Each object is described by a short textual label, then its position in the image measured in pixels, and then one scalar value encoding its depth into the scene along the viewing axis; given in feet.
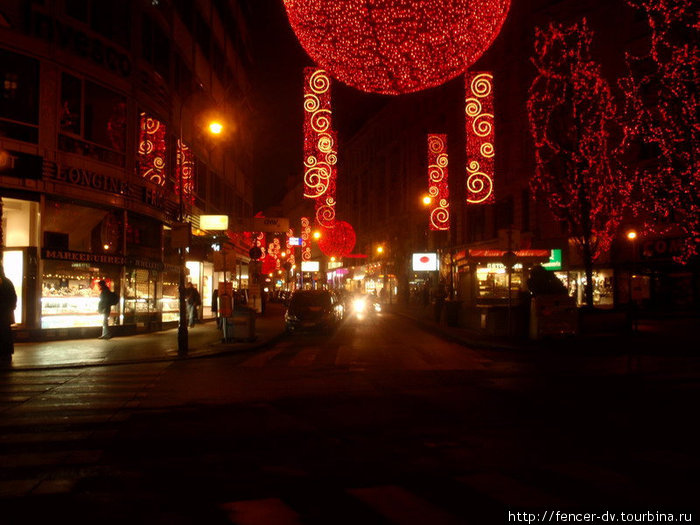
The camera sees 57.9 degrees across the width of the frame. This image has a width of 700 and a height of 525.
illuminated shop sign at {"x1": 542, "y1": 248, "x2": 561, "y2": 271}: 118.83
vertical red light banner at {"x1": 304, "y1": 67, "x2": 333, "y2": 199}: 93.35
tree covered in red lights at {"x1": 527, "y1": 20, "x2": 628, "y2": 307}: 89.66
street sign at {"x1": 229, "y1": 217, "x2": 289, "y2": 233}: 86.79
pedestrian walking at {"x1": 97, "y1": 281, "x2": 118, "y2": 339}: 65.36
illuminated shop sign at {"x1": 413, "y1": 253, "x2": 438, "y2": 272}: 150.30
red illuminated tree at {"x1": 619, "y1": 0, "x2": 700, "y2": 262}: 71.56
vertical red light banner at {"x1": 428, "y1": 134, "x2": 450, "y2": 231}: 149.18
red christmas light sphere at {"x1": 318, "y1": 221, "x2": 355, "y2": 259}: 152.56
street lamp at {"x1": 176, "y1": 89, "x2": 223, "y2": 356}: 54.44
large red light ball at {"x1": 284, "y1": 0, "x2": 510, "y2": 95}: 33.99
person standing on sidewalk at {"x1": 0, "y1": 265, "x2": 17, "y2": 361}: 46.14
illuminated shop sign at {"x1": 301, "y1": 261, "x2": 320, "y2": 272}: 225.97
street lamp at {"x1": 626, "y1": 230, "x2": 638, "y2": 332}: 101.50
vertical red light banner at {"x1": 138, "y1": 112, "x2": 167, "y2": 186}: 75.92
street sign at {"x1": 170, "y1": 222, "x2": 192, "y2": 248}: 59.88
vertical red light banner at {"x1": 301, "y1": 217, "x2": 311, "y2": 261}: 219.16
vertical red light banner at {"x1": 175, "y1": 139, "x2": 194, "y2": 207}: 92.27
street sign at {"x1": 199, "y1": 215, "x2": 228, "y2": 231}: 78.18
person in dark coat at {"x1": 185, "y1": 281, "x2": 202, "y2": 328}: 81.66
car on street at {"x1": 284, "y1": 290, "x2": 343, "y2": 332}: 81.25
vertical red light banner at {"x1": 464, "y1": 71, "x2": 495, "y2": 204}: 120.47
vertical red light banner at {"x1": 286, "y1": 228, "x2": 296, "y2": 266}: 225.76
